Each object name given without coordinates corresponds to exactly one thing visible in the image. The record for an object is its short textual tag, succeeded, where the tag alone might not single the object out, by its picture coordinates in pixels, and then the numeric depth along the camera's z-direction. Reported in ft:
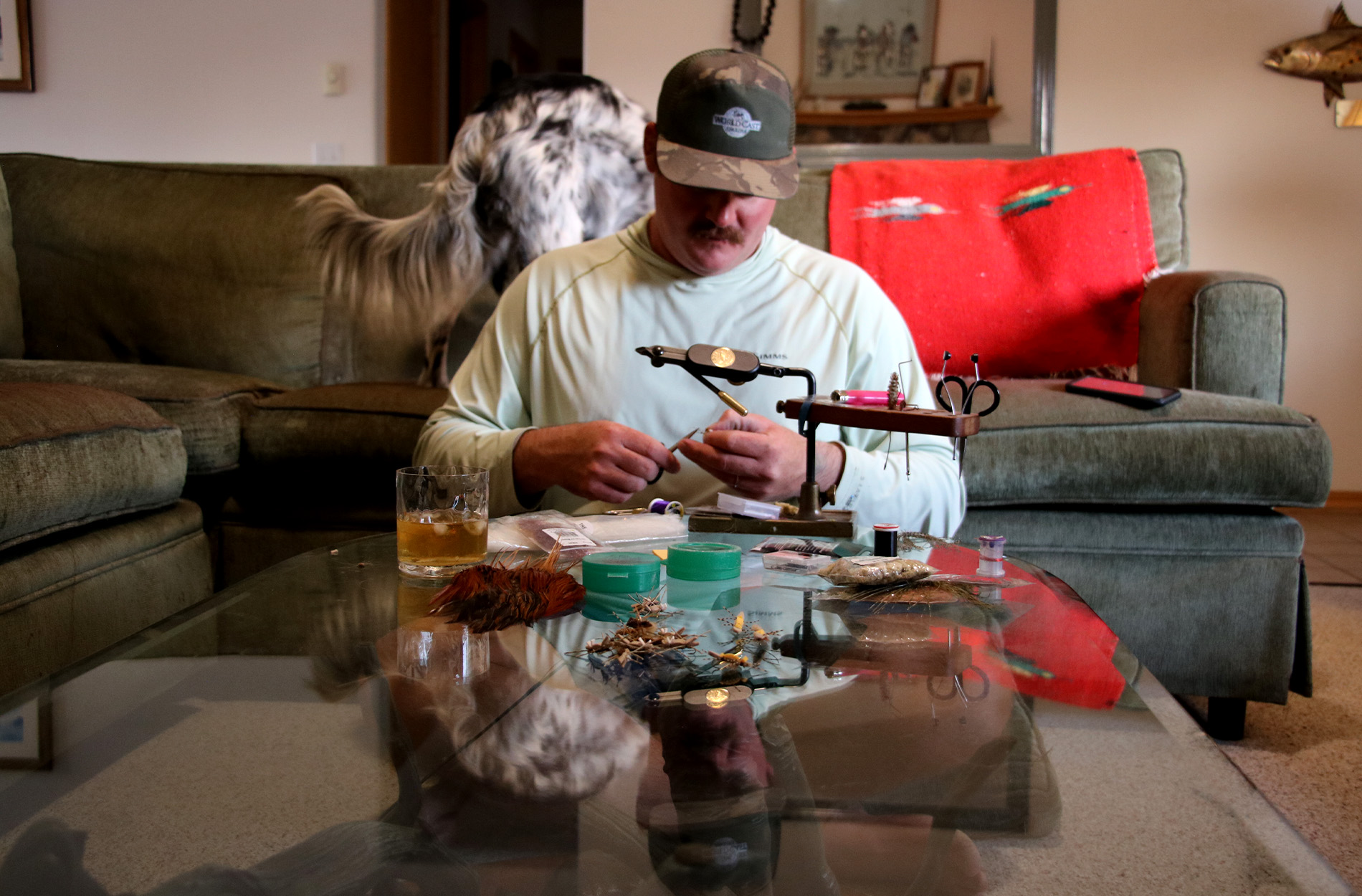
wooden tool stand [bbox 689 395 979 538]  3.00
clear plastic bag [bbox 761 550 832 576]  2.92
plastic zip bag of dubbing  2.67
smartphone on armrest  5.15
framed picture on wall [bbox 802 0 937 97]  10.84
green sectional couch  4.98
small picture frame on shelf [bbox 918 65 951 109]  10.88
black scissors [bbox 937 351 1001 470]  3.07
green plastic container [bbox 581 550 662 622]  2.59
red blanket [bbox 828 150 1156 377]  6.48
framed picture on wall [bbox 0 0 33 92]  12.10
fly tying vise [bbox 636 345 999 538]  3.04
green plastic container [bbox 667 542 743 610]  2.70
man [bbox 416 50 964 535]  3.89
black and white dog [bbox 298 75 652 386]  6.98
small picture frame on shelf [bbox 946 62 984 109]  10.84
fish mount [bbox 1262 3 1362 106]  10.23
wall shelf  10.87
